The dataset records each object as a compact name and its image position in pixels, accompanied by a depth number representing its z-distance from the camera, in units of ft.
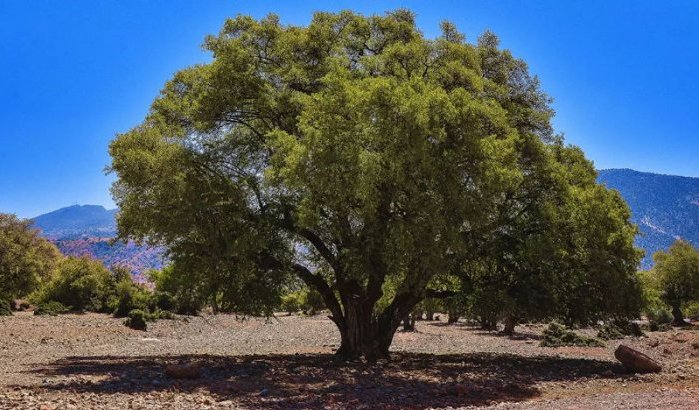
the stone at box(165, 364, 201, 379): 61.31
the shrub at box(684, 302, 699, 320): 242.74
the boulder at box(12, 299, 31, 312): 191.79
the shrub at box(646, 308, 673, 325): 235.56
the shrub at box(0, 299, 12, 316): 156.31
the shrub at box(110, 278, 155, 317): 178.91
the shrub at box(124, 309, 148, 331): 142.51
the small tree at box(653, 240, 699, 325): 223.71
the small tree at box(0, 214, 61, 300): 166.20
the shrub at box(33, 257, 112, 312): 194.70
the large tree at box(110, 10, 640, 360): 61.67
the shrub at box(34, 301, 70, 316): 167.43
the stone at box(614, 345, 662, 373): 73.92
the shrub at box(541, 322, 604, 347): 131.34
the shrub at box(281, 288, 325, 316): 277.95
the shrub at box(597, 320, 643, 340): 151.02
